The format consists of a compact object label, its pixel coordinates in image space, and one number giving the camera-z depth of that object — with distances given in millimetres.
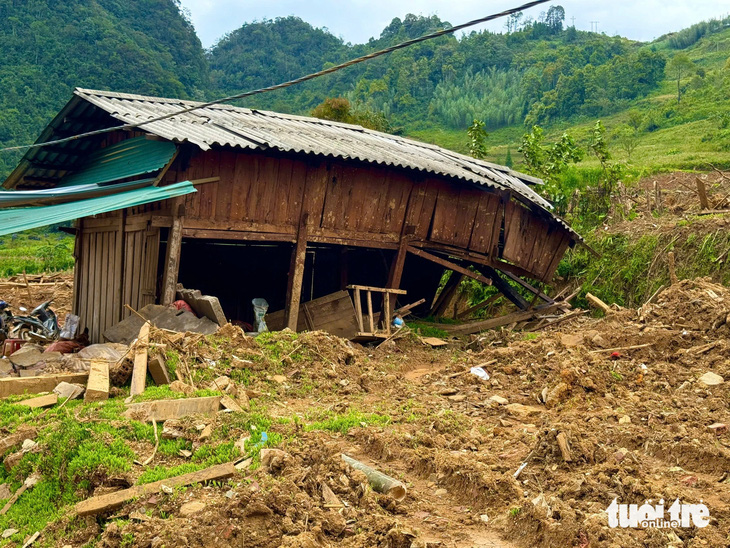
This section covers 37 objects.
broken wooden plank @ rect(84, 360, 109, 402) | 6883
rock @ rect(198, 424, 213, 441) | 5859
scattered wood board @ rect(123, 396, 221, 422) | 6191
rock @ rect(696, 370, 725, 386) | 7960
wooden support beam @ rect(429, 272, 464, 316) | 16359
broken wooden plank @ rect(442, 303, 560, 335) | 14500
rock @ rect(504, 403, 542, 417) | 7789
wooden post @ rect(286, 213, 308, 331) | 11875
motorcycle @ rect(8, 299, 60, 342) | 11906
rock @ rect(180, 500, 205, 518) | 4500
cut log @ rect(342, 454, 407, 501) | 5188
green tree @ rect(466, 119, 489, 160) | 24969
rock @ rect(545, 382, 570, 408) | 8008
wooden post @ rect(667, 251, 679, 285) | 14070
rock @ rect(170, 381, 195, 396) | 7039
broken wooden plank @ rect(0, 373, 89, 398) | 7375
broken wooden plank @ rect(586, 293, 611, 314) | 14118
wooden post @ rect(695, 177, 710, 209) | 17450
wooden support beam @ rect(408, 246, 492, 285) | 13616
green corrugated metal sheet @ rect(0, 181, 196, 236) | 8844
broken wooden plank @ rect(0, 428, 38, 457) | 5926
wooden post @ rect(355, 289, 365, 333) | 12020
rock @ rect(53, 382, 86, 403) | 7055
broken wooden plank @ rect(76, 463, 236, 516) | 4633
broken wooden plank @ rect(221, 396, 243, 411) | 6564
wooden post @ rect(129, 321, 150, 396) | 7137
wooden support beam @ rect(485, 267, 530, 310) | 15906
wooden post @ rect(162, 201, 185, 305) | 10406
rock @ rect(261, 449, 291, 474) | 5094
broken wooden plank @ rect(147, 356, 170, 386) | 7551
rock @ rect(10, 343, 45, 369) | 8441
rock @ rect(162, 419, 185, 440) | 5840
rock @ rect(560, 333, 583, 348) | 10078
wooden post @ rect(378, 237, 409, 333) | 13352
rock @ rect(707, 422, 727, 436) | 6445
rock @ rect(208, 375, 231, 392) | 7519
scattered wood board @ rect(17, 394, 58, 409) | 6840
